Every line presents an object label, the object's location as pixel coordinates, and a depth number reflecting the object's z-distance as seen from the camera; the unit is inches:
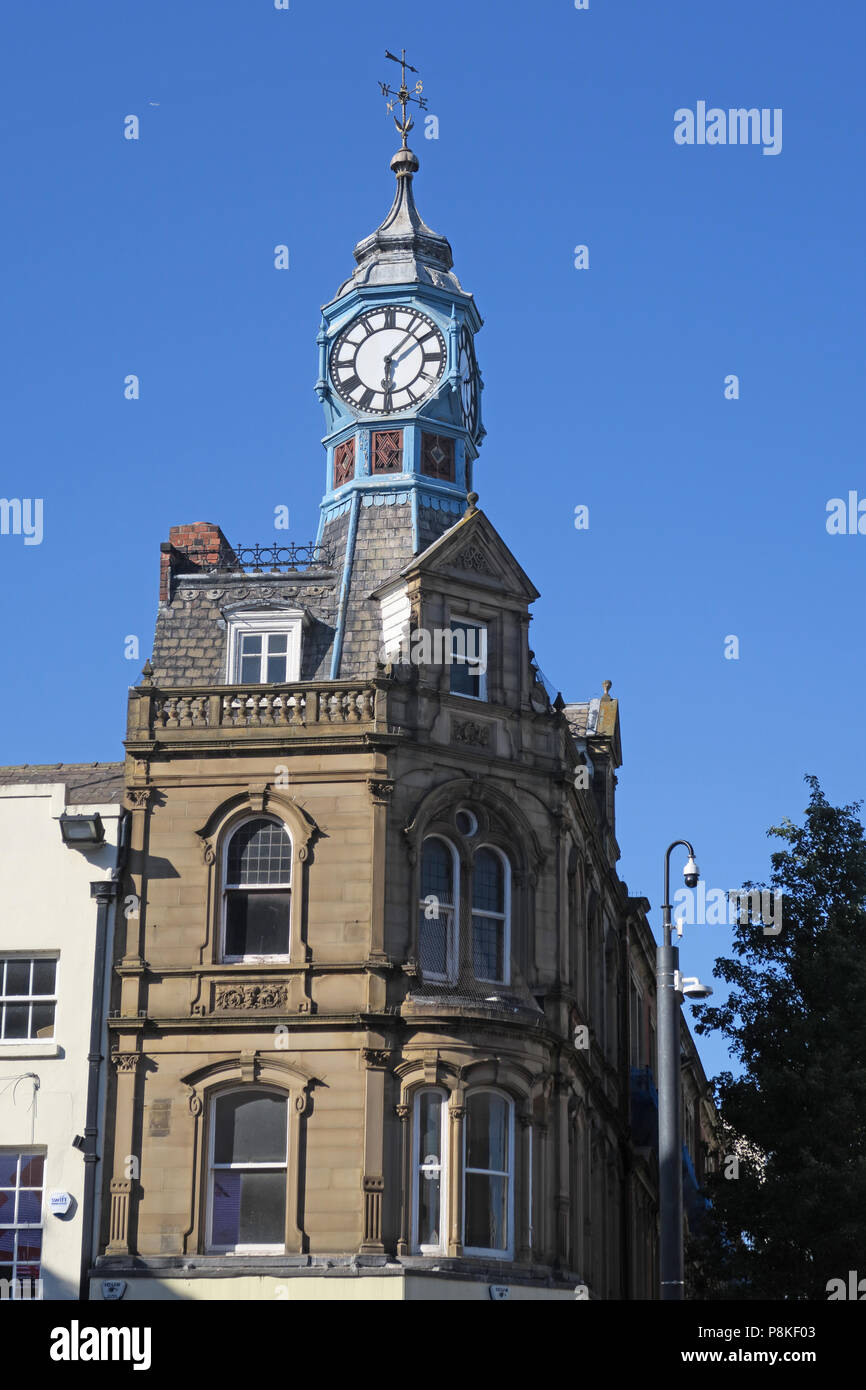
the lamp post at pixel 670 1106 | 965.8
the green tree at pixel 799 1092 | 1440.7
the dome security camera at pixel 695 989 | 1038.4
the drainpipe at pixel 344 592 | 1448.1
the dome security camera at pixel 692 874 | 1056.8
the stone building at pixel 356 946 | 1275.8
